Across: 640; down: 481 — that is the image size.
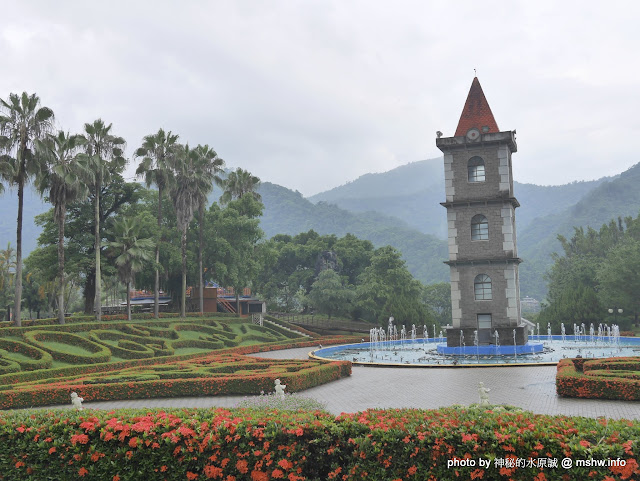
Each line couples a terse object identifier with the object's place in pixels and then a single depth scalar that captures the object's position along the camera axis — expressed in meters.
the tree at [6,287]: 62.54
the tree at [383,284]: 57.75
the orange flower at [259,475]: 8.05
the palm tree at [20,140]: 30.84
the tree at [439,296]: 78.07
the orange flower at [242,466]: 8.07
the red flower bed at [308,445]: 7.13
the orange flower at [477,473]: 7.17
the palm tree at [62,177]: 33.31
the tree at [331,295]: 59.84
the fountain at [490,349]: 29.92
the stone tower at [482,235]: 33.25
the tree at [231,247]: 52.56
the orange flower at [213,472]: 8.19
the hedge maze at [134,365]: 19.67
